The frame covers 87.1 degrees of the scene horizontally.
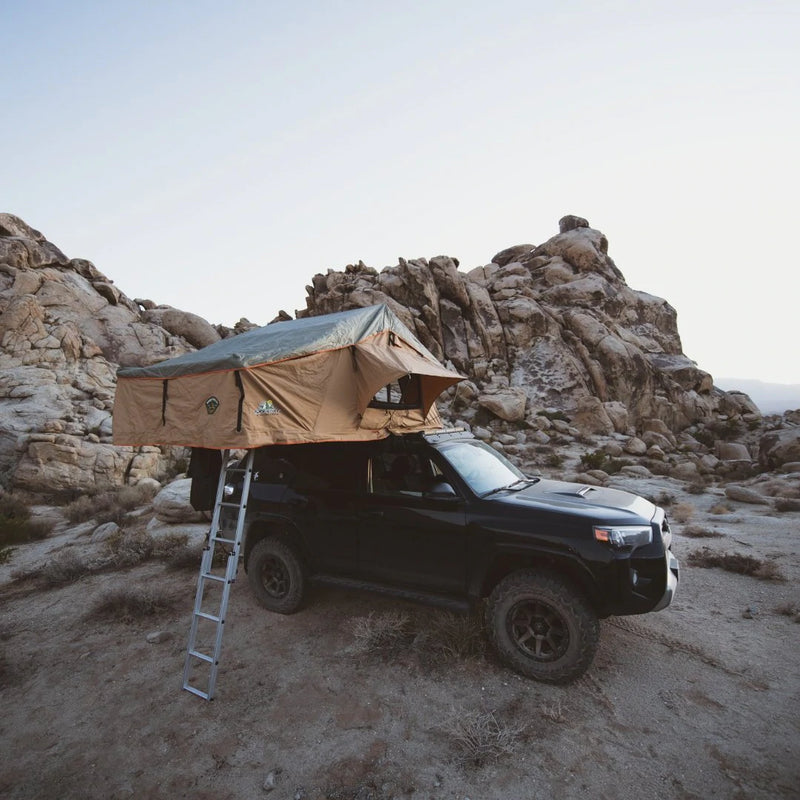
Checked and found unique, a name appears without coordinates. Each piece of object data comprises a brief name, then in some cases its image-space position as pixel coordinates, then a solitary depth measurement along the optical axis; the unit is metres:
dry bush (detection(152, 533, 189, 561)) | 7.40
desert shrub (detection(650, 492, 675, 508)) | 10.79
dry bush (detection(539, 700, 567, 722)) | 3.32
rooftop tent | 3.83
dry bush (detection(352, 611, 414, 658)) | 4.34
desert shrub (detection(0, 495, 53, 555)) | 9.28
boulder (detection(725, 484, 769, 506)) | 10.66
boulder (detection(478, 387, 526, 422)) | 23.67
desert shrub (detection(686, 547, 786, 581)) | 5.83
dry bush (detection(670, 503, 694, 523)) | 9.30
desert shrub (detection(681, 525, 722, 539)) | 7.89
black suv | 3.63
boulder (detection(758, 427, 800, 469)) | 14.70
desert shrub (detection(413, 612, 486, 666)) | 4.15
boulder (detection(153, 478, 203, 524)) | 9.62
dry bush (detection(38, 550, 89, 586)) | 6.57
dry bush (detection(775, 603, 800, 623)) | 4.81
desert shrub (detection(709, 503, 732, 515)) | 9.77
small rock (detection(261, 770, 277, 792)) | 2.83
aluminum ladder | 3.82
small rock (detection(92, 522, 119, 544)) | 9.02
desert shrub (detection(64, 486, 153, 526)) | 10.52
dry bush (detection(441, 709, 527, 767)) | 2.97
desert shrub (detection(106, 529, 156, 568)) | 7.17
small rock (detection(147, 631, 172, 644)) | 4.79
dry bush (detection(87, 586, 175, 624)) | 5.34
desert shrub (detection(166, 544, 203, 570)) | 6.91
